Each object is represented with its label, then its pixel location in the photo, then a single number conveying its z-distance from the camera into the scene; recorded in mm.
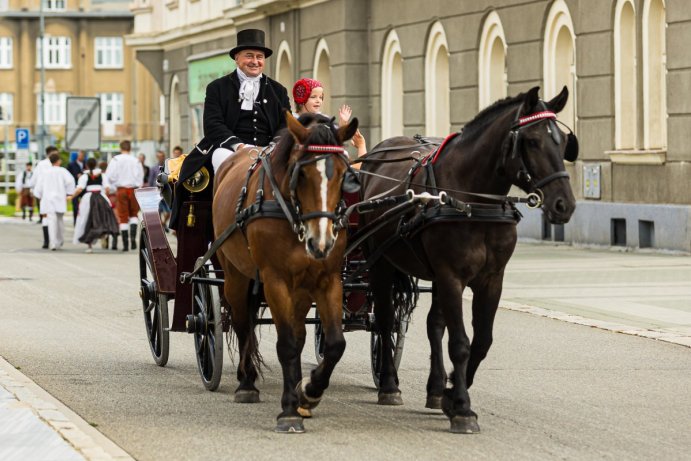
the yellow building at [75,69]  94375
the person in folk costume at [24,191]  49406
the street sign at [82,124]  41688
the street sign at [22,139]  54938
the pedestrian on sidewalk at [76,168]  41219
